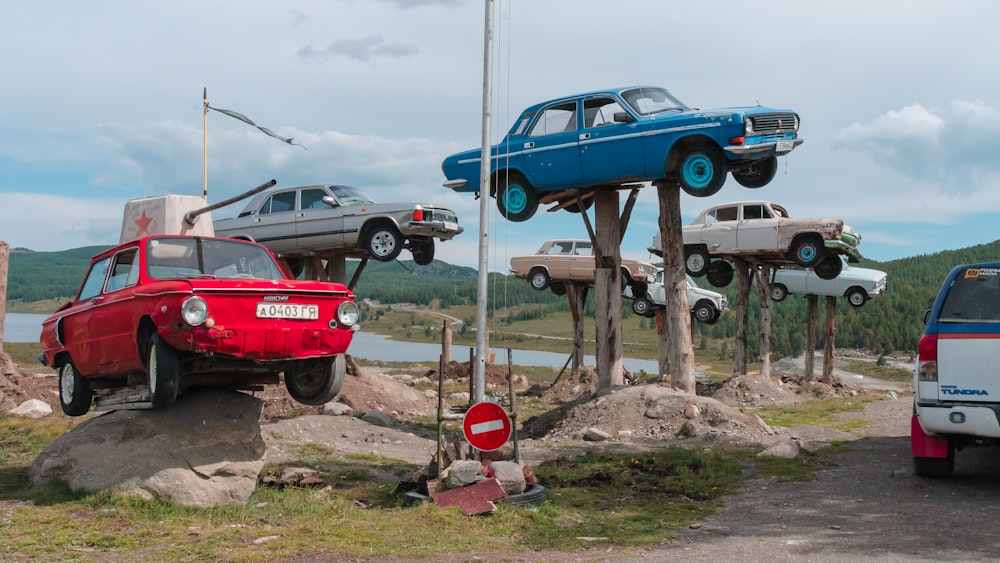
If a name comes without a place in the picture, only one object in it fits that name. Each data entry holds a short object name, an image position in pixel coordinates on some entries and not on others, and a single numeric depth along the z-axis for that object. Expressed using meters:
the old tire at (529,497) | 8.73
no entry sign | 9.38
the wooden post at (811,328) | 31.48
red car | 8.57
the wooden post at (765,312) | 26.72
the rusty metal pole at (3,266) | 19.22
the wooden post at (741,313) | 26.27
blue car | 14.51
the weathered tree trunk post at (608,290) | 17.00
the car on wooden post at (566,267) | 28.86
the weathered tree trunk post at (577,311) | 29.53
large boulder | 9.02
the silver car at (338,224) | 18.33
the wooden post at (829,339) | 30.53
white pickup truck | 8.24
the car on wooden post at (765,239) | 23.41
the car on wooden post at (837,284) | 31.17
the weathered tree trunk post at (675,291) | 16.02
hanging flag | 14.83
